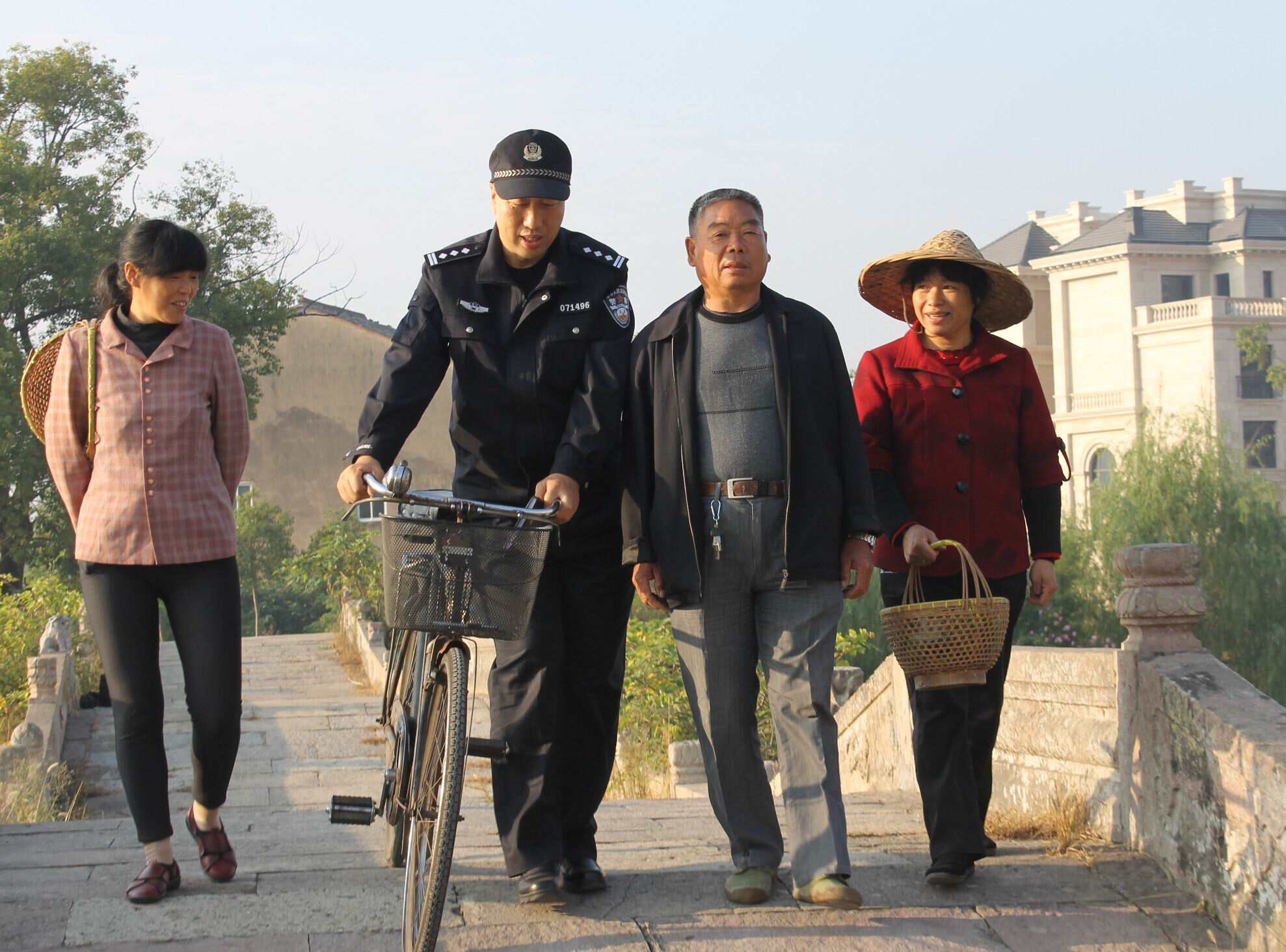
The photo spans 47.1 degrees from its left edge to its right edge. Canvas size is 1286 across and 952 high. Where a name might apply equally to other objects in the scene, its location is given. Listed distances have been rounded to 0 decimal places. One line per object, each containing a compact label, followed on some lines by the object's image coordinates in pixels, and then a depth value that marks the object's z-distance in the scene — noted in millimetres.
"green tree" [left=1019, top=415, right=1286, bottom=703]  32906
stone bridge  3984
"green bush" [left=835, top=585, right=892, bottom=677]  26375
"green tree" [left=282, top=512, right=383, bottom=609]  22125
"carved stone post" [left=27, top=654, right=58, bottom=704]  11617
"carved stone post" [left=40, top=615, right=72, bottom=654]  14172
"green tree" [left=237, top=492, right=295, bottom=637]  33250
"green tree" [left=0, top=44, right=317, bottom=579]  24297
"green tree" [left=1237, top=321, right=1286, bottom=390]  52594
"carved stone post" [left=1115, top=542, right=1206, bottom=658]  5016
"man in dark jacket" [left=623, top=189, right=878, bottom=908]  4289
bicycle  3656
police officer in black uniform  4262
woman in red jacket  4777
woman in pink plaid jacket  4336
